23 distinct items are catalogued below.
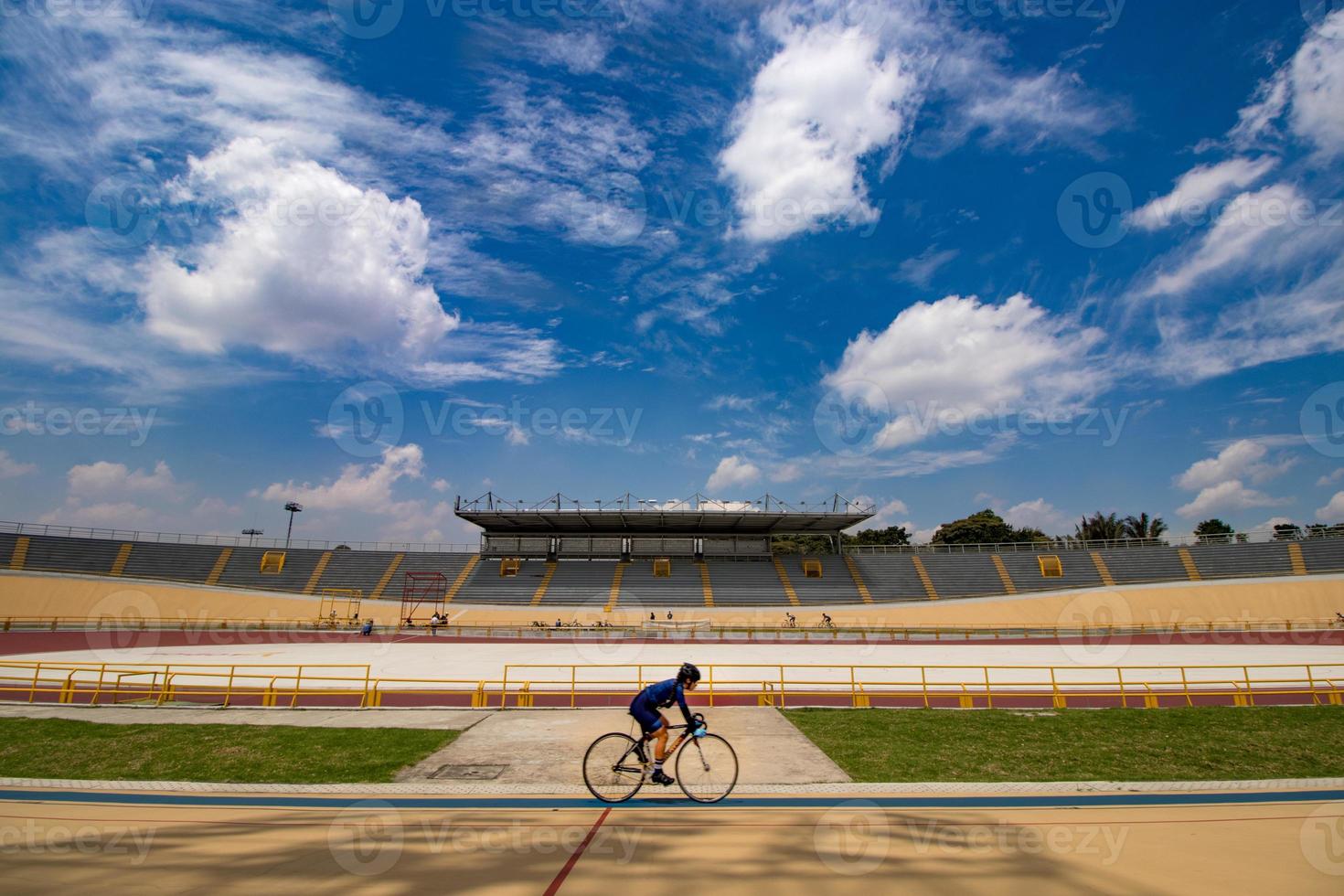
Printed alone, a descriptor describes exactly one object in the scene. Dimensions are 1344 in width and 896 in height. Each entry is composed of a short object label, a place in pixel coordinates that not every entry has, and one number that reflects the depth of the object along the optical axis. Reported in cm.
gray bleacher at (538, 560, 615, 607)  4894
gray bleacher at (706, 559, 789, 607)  4941
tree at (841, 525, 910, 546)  10338
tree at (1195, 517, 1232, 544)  8312
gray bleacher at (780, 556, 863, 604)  4956
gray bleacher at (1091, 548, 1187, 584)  4549
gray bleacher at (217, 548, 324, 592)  4725
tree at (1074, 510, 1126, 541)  7412
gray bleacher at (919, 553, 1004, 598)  4869
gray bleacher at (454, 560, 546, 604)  4916
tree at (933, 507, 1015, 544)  8881
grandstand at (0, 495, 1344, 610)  4472
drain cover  927
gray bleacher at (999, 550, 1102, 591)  4725
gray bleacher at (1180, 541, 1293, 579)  4312
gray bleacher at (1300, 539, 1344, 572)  4159
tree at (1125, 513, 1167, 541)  7181
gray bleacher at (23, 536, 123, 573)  4184
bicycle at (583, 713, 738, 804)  786
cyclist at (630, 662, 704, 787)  761
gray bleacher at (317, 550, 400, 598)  4978
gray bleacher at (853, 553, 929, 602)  4947
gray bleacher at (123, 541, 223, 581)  4512
